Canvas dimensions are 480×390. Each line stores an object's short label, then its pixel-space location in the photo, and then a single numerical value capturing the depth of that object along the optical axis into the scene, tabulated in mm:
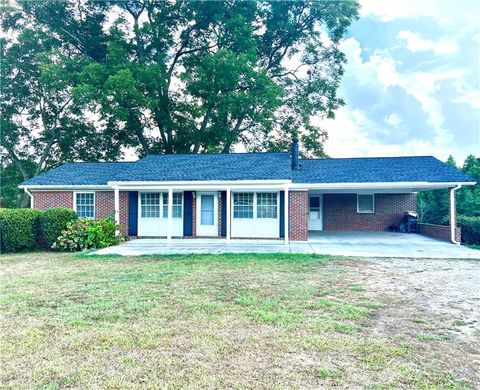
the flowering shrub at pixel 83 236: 12320
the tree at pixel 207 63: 23141
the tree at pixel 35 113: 25730
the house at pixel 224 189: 14188
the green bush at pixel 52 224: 12492
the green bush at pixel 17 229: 12102
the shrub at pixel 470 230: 14297
